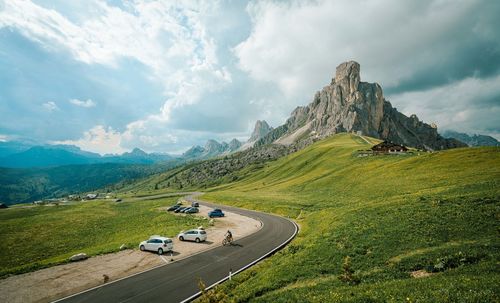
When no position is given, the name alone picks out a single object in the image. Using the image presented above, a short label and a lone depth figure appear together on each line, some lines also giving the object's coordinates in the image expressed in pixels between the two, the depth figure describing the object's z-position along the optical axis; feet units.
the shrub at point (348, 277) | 56.49
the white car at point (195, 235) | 135.74
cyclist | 125.40
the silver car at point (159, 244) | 115.55
